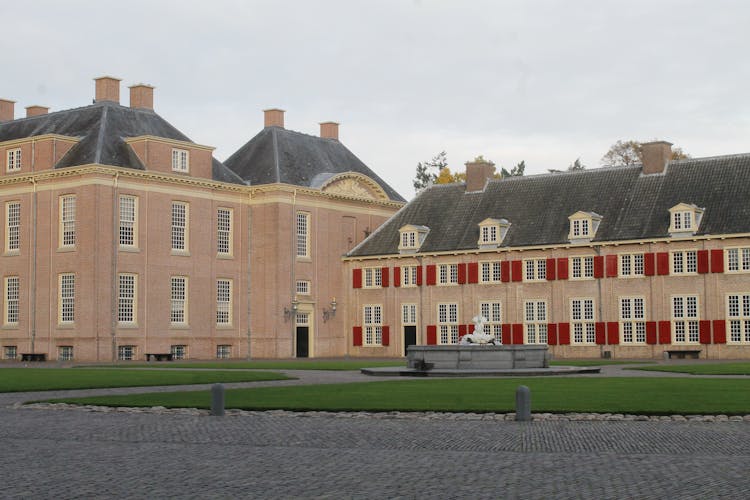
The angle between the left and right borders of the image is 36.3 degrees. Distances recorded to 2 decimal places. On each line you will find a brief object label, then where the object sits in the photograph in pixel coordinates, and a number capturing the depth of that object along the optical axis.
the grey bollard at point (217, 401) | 19.38
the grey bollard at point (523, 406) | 18.09
